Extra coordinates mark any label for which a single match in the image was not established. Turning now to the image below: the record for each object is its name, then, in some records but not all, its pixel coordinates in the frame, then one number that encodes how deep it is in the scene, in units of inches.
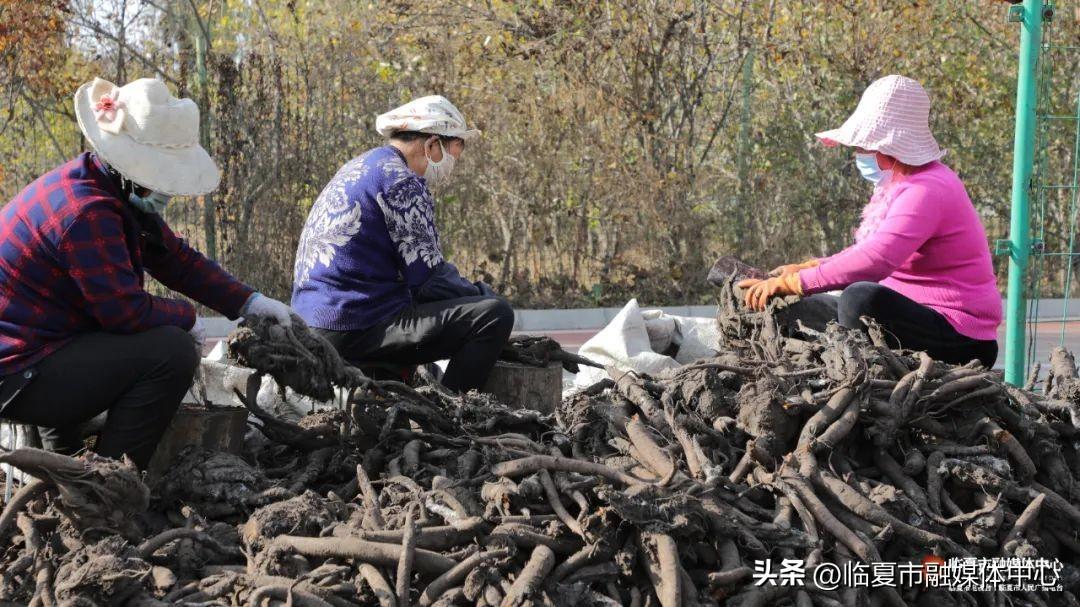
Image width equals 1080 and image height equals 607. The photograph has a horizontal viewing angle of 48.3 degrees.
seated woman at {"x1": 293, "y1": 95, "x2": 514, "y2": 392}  185.9
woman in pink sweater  189.3
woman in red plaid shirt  141.3
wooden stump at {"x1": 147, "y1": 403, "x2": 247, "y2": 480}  156.4
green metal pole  237.6
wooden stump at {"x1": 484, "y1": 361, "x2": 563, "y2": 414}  193.0
